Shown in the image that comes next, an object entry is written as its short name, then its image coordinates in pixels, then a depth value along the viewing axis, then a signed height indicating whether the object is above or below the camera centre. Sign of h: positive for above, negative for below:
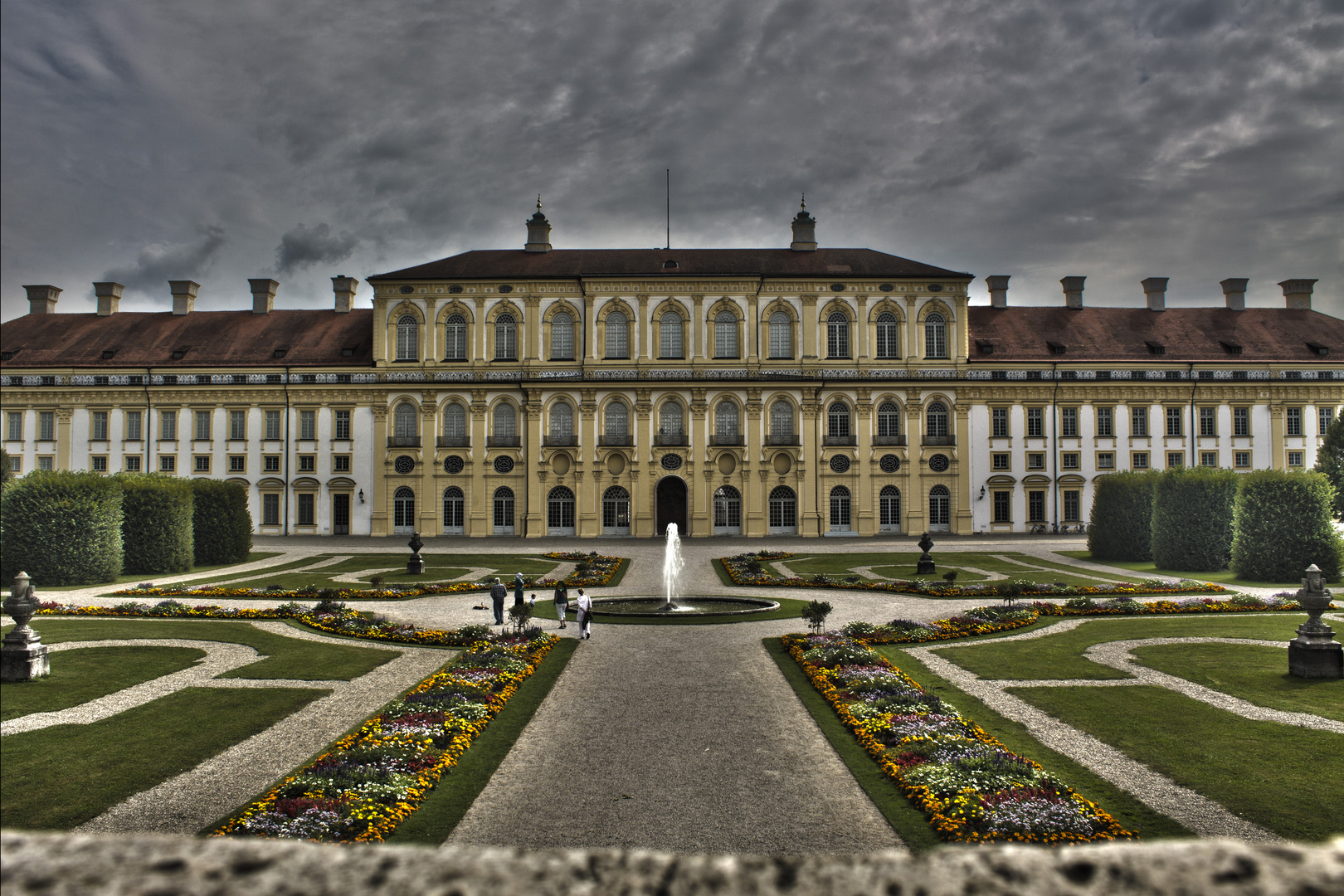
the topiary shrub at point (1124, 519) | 39.13 -2.67
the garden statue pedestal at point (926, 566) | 32.94 -4.00
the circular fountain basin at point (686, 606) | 23.84 -4.24
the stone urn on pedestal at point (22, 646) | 14.42 -3.04
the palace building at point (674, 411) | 56.25 +4.20
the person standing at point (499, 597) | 21.98 -3.40
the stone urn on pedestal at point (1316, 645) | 15.20 -3.45
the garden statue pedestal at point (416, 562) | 33.46 -3.70
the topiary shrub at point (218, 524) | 38.12 -2.31
